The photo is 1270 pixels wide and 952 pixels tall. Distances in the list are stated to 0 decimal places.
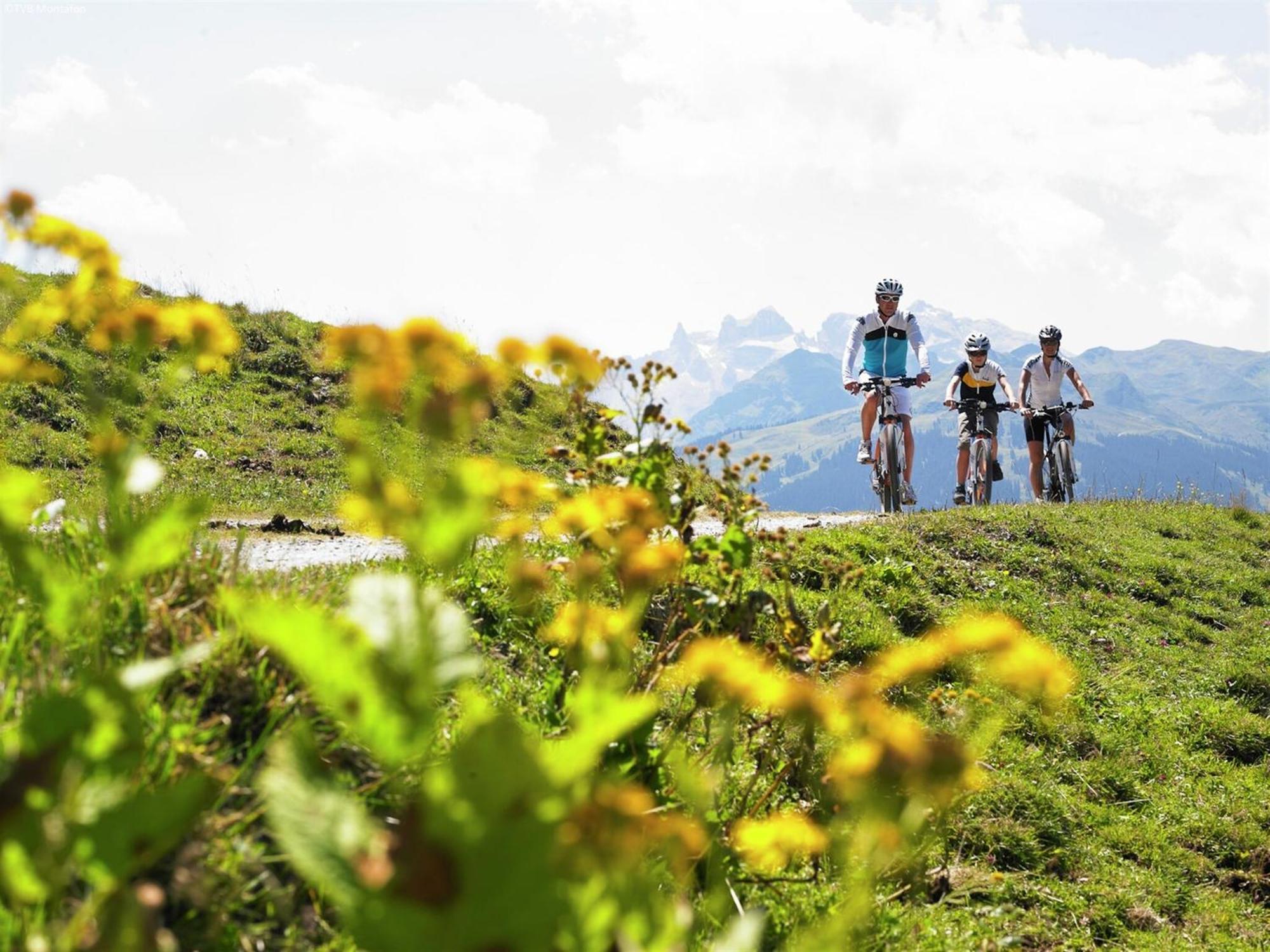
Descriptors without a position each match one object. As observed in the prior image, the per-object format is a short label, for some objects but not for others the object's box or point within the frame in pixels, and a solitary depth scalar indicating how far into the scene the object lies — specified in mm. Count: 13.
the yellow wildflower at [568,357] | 2662
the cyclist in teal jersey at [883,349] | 13133
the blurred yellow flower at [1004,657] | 2254
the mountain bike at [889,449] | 12945
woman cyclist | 14945
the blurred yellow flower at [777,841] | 2301
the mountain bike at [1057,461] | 14805
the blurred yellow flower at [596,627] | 2447
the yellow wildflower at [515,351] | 2543
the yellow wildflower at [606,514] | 2679
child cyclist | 14844
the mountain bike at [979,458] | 14695
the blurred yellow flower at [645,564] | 2354
